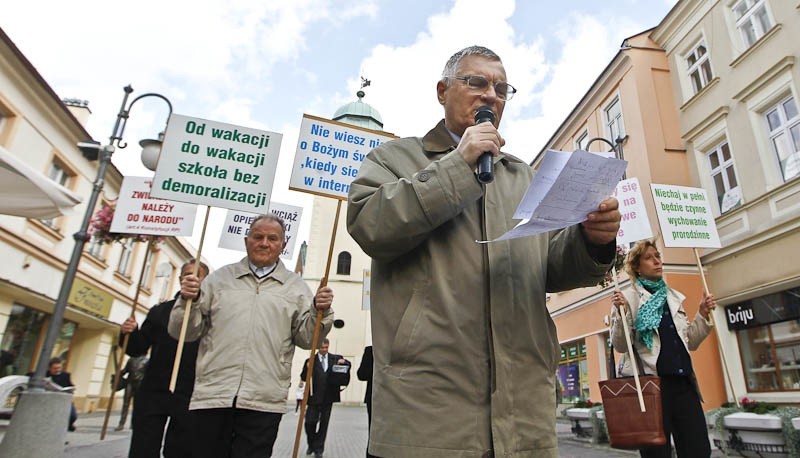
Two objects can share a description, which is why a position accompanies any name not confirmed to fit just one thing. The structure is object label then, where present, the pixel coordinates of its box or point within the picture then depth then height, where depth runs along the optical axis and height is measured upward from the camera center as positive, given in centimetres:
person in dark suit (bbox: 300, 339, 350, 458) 782 -8
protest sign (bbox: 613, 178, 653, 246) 590 +222
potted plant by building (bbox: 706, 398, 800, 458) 626 -21
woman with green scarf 344 +53
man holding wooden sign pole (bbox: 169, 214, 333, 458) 302 +33
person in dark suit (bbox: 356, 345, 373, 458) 617 +32
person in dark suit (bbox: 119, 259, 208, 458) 358 -12
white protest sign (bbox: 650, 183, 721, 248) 592 +228
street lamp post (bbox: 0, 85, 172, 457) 482 -36
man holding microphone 129 +24
